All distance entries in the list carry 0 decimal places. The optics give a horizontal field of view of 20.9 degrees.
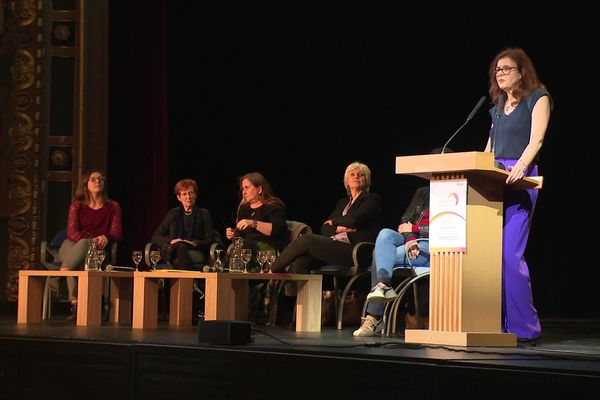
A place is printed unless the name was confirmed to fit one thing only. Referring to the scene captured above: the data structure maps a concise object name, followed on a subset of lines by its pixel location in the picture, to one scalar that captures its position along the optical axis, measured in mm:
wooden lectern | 6350
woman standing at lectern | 6796
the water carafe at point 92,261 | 9140
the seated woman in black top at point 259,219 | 9806
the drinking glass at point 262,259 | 8899
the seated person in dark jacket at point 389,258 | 7774
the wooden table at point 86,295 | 8881
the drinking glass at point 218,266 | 8583
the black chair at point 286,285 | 9411
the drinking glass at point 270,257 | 8868
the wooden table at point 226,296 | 8039
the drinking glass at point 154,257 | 9191
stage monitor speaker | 6130
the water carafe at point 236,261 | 8596
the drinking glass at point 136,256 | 9204
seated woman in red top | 10350
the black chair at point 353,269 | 9088
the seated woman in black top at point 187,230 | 10246
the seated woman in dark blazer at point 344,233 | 9282
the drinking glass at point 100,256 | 9185
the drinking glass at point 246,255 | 8551
